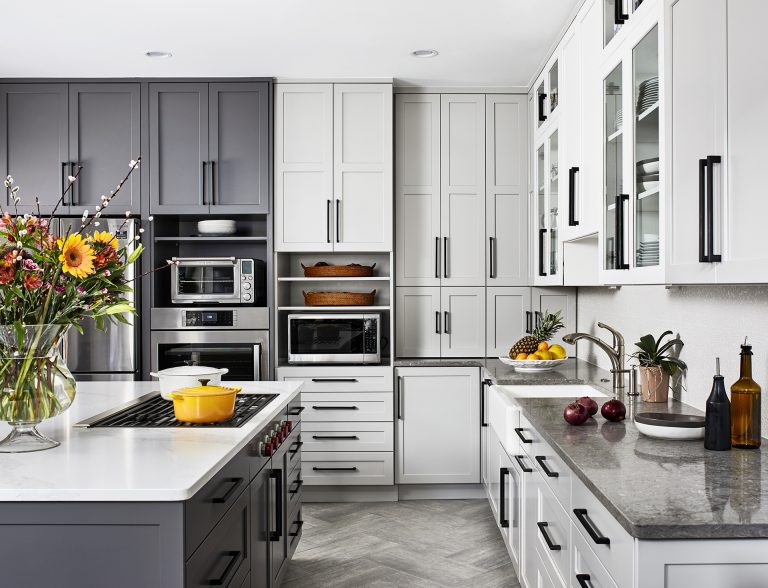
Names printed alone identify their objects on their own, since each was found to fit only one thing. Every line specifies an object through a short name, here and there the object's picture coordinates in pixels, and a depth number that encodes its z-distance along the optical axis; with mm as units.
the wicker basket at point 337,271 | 4441
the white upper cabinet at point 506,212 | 4555
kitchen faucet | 3088
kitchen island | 1545
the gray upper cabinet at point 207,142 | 4266
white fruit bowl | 3832
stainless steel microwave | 4285
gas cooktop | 2234
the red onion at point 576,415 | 2287
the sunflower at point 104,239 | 1854
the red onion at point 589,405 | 2359
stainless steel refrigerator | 4211
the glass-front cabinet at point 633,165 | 2117
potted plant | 2734
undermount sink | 3273
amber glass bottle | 1934
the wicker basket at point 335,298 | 4414
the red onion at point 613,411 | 2363
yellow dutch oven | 2209
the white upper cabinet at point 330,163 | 4297
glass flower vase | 1815
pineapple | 3982
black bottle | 1911
